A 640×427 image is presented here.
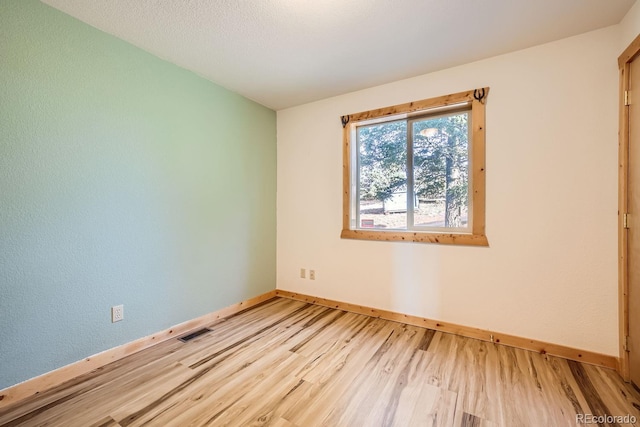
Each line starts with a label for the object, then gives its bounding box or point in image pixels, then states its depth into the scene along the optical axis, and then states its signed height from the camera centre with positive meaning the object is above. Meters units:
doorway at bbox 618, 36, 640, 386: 1.57 +0.01
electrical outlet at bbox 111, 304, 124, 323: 1.92 -0.76
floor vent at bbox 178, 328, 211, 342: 2.24 -1.10
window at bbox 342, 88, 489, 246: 2.28 +0.44
